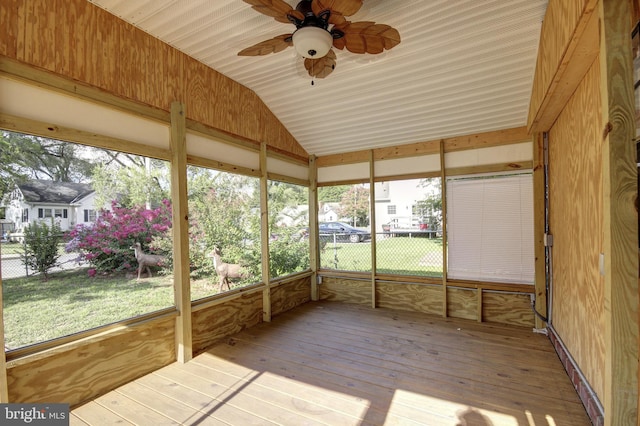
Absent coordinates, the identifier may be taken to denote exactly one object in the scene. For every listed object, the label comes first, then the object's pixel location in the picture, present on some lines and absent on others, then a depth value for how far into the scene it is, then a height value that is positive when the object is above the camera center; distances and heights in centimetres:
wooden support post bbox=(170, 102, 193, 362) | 289 -16
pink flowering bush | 233 -16
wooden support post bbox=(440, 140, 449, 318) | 413 -20
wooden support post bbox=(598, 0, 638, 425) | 128 -3
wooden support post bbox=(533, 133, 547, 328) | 351 -23
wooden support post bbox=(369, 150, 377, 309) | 464 -4
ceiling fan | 173 +120
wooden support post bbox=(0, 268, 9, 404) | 182 -97
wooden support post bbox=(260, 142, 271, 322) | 400 -17
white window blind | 372 -26
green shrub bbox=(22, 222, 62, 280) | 205 -20
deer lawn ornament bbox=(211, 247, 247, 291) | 352 -69
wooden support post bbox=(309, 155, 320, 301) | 509 -20
